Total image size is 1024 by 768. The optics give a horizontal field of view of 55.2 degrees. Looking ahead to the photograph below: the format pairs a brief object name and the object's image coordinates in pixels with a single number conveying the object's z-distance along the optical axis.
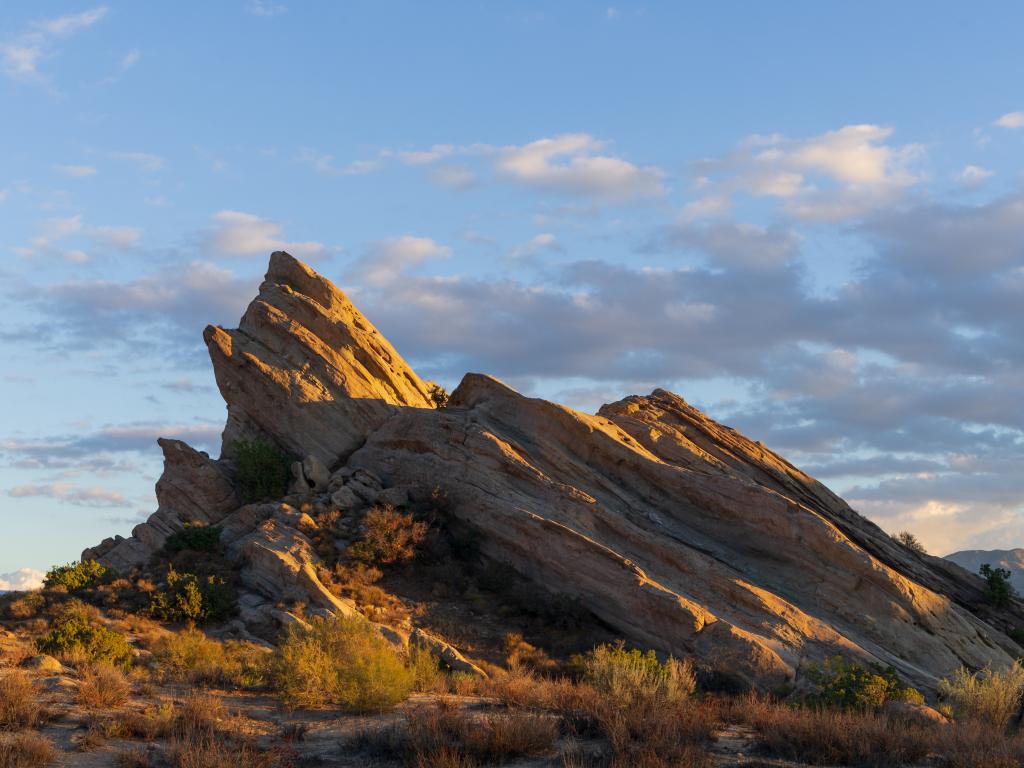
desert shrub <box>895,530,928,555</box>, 37.92
